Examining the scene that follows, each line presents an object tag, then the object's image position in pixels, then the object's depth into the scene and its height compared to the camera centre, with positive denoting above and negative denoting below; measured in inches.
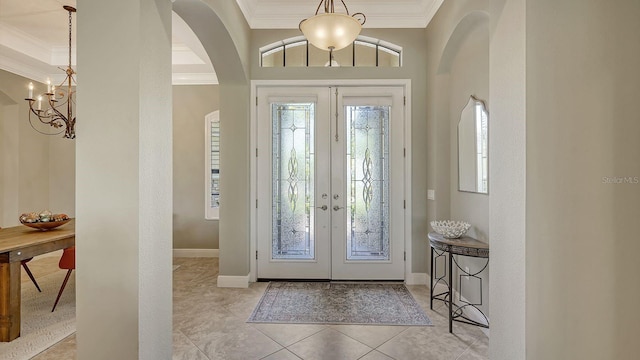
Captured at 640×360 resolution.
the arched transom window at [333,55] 159.0 +62.8
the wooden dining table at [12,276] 101.5 -32.2
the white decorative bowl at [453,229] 111.7 -18.0
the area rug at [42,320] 98.1 -52.7
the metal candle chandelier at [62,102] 136.9 +39.8
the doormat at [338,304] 116.8 -51.7
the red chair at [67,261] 125.0 -33.1
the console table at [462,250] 100.0 -23.5
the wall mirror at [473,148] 111.1 +11.7
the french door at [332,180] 156.5 -0.9
